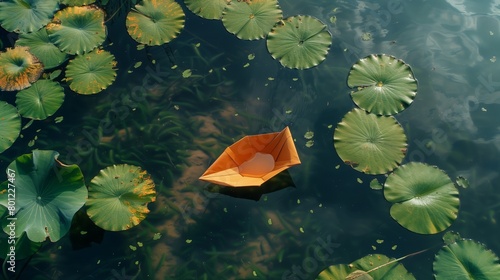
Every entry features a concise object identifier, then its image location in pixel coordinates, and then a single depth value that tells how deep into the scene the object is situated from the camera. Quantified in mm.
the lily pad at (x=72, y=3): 5410
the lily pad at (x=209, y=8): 5363
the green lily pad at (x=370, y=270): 3838
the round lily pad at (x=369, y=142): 4328
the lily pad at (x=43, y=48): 5004
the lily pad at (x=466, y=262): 3779
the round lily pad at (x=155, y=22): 5215
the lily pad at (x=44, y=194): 3918
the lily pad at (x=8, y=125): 4520
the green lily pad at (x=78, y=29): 5062
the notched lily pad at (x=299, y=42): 5000
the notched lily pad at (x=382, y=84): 4621
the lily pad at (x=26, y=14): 5194
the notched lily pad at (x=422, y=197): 4066
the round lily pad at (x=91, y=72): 4867
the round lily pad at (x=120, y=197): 4082
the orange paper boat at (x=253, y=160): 4246
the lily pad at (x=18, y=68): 4859
